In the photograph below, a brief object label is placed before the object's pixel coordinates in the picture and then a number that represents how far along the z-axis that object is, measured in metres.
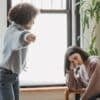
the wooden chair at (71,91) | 3.55
